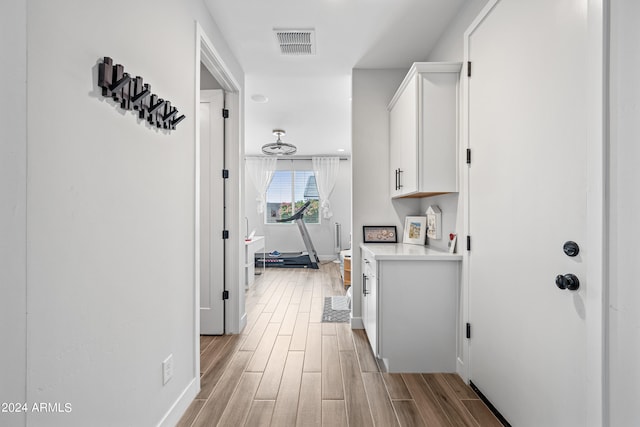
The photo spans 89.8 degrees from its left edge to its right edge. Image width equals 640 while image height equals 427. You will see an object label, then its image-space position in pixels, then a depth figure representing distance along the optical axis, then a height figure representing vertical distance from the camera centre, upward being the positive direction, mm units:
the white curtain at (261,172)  7836 +1004
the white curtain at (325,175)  7852 +943
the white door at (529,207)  1232 +35
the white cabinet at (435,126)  2318 +646
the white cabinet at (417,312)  2242 -683
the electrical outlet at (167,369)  1595 -794
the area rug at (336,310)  3451 -1127
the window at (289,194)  8000 +478
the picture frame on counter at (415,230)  2947 -148
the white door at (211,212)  2996 +8
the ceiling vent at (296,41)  2551 +1433
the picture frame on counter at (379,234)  3143 -199
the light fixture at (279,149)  5004 +1028
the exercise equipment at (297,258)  6969 -993
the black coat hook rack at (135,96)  1122 +477
